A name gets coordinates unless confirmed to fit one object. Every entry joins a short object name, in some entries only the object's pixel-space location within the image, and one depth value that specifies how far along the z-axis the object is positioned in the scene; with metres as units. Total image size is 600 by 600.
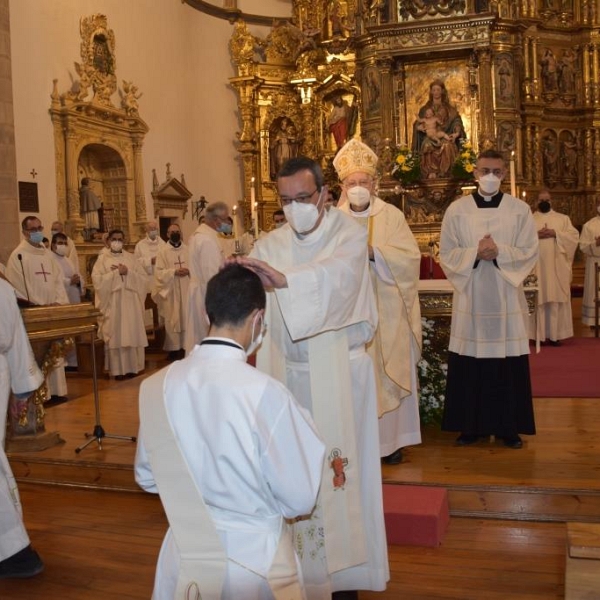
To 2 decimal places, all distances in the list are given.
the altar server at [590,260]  11.89
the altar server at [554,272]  11.09
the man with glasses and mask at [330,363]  3.44
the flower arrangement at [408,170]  13.31
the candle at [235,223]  5.86
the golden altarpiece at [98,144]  14.21
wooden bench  2.61
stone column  12.26
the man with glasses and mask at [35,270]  9.23
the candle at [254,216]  5.74
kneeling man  2.32
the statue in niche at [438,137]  15.42
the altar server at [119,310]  10.66
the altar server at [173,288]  12.17
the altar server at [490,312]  5.64
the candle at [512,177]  6.49
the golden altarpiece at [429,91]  15.41
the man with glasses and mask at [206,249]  8.73
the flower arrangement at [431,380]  6.66
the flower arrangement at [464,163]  13.69
